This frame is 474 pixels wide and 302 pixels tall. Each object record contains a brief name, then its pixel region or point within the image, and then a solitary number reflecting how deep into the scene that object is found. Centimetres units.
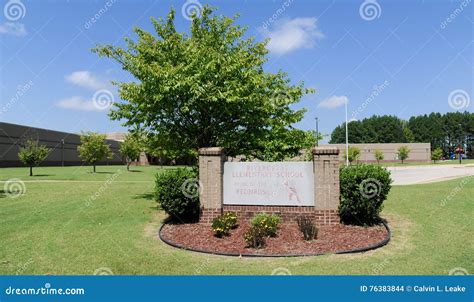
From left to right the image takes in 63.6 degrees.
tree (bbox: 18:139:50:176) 3044
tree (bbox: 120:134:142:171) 4471
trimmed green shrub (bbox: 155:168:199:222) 1127
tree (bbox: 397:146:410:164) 7208
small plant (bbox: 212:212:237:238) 976
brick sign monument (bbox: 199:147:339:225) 1033
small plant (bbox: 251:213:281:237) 945
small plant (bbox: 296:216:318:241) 930
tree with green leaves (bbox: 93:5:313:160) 1280
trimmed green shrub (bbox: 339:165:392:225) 1015
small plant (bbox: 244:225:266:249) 894
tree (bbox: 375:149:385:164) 6956
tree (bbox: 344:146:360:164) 6169
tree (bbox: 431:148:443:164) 6750
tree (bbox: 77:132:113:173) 3903
